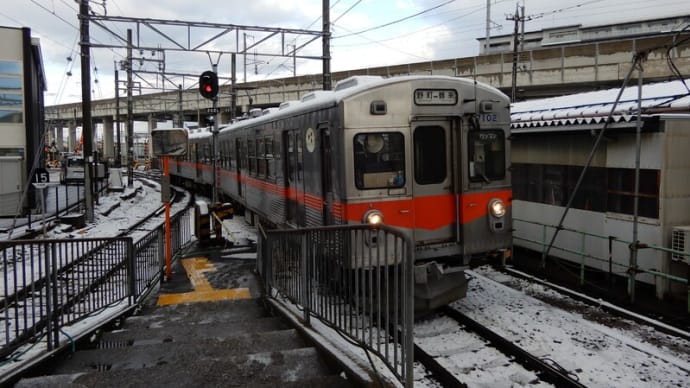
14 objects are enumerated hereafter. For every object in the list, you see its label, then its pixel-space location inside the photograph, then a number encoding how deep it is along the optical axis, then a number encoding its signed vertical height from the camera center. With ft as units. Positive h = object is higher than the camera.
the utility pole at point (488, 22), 154.19 +42.29
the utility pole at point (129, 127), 102.42 +8.91
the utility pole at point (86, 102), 55.62 +7.98
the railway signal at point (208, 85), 43.21 +6.97
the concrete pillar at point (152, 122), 226.83 +21.04
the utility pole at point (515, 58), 81.87 +16.80
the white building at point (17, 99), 63.93 +8.87
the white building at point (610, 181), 27.30 -0.92
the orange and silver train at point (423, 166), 23.44 +0.09
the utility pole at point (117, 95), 125.39 +18.22
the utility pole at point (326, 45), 56.13 +13.23
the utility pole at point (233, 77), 67.02 +12.44
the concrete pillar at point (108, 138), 263.78 +16.75
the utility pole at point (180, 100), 102.06 +14.87
